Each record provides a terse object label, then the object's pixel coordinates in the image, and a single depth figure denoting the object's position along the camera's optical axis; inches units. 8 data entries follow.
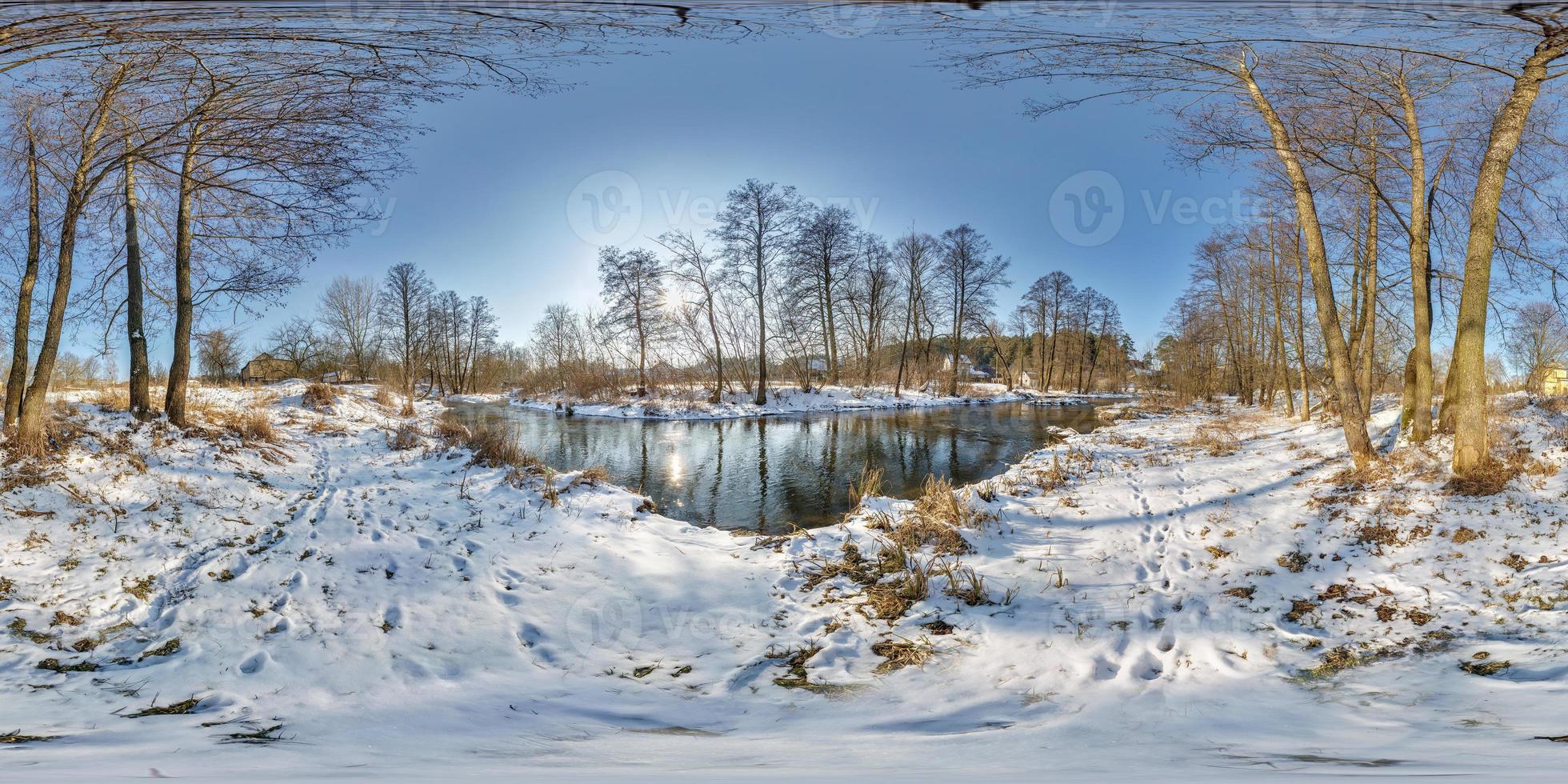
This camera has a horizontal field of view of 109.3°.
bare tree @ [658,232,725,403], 1040.2
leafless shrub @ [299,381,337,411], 615.9
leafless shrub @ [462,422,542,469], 346.3
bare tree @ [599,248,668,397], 1167.0
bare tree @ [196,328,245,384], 957.2
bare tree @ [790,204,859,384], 1134.4
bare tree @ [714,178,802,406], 996.6
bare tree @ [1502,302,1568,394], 660.6
